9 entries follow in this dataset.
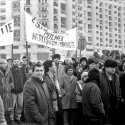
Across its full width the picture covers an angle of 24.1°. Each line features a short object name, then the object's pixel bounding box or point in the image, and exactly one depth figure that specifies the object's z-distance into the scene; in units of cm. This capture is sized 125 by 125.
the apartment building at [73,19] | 6631
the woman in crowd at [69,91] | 729
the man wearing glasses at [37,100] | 454
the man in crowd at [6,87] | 794
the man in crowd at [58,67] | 763
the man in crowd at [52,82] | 579
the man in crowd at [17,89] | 870
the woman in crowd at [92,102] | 512
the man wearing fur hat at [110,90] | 625
